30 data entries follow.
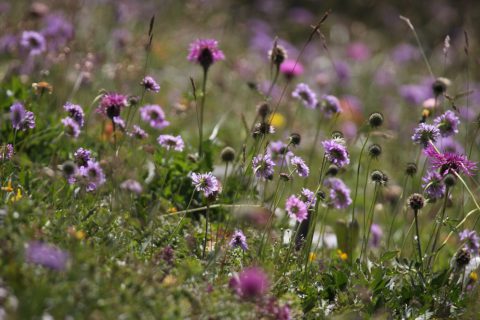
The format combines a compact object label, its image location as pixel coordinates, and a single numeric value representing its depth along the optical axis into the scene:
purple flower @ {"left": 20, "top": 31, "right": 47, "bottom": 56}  7.12
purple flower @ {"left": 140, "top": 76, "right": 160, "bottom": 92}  5.52
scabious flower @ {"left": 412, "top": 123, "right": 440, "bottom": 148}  5.40
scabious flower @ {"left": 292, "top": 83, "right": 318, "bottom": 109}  6.84
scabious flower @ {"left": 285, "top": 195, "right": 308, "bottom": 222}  5.06
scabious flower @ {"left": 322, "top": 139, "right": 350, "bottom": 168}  5.08
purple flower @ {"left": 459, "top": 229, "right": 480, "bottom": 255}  4.87
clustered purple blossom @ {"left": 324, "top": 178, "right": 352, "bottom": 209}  6.03
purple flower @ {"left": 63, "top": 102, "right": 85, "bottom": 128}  5.56
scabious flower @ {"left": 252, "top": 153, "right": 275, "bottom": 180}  5.20
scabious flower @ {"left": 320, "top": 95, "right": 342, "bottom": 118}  6.89
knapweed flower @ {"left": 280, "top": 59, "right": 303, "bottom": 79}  8.09
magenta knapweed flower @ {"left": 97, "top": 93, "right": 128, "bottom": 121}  5.59
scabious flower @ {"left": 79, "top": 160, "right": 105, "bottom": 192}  4.82
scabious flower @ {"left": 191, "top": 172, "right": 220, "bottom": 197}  5.09
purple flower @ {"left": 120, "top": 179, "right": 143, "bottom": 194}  4.64
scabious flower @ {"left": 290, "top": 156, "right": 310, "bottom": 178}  5.24
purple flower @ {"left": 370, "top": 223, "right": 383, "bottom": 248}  7.32
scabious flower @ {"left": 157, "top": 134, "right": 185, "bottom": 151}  5.95
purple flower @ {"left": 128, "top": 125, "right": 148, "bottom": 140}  5.94
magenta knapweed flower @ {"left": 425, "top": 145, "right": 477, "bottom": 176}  5.15
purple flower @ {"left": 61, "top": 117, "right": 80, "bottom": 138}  5.60
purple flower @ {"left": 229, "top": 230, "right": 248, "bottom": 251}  4.99
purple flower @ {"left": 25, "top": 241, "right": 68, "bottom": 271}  3.71
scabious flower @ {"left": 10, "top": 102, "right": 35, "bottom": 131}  5.10
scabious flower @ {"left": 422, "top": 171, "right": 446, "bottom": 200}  5.50
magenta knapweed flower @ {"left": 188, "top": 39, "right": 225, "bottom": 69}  6.37
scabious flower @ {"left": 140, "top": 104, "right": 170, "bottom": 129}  6.56
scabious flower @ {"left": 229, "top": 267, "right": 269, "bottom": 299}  3.97
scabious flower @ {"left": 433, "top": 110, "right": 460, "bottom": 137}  5.72
